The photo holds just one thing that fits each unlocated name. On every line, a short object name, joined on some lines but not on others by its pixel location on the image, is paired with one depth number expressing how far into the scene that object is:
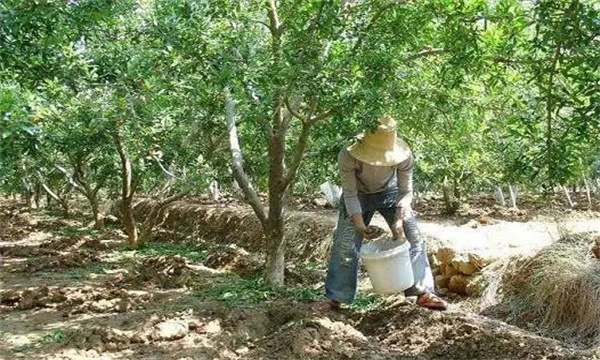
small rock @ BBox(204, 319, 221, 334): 4.29
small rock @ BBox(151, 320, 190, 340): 4.14
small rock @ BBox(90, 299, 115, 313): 5.30
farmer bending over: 4.66
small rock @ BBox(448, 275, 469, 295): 5.58
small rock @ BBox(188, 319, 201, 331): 4.38
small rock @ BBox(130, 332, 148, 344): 4.07
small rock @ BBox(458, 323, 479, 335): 4.04
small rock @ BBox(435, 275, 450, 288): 5.84
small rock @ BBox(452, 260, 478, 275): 5.61
